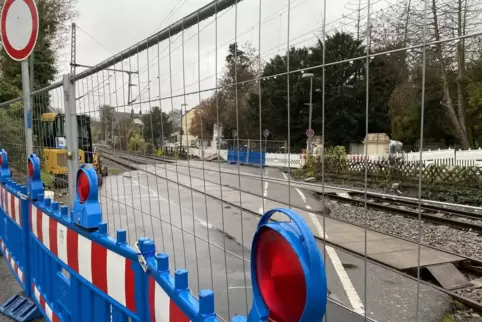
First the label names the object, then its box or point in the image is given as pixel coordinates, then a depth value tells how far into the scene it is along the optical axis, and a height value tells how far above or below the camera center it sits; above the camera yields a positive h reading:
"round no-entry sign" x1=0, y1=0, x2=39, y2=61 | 3.41 +1.01
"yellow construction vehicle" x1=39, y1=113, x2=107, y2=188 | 4.00 -0.08
